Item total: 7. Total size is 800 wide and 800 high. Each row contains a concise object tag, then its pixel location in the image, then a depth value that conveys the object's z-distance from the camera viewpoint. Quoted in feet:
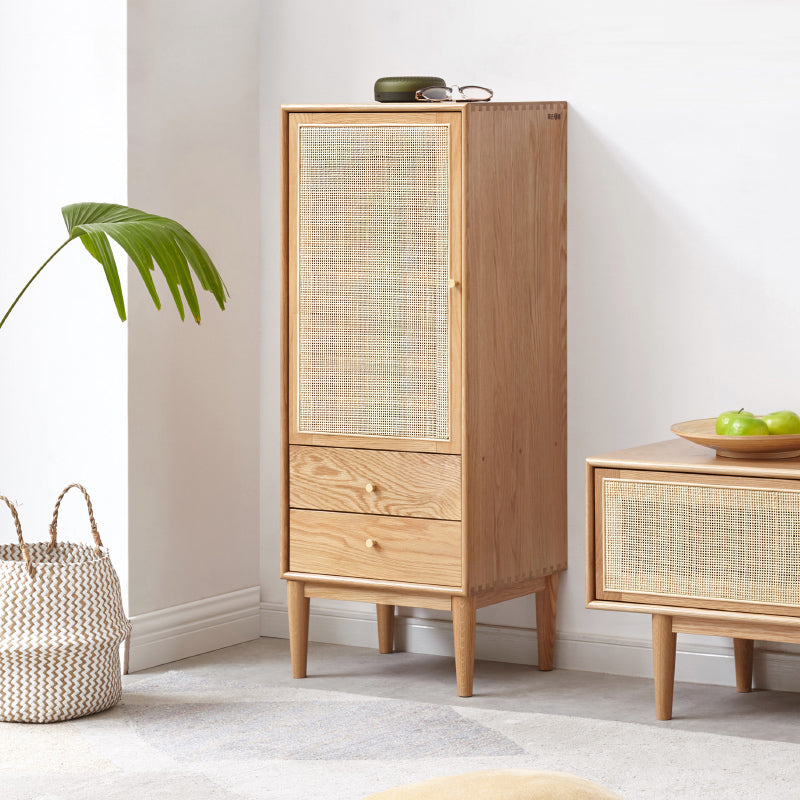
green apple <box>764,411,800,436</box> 15.89
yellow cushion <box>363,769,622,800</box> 8.07
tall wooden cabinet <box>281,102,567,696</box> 17.57
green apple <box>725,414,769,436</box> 15.85
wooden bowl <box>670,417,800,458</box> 15.78
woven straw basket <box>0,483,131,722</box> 16.39
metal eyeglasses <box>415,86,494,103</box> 17.80
